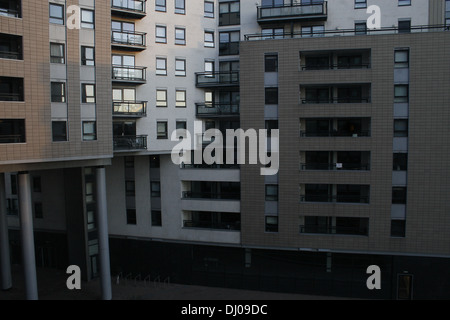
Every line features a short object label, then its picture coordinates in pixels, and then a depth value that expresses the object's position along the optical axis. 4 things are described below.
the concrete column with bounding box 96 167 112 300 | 27.03
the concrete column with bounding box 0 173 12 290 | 29.69
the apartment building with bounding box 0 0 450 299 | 24.56
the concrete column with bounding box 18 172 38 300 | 23.83
